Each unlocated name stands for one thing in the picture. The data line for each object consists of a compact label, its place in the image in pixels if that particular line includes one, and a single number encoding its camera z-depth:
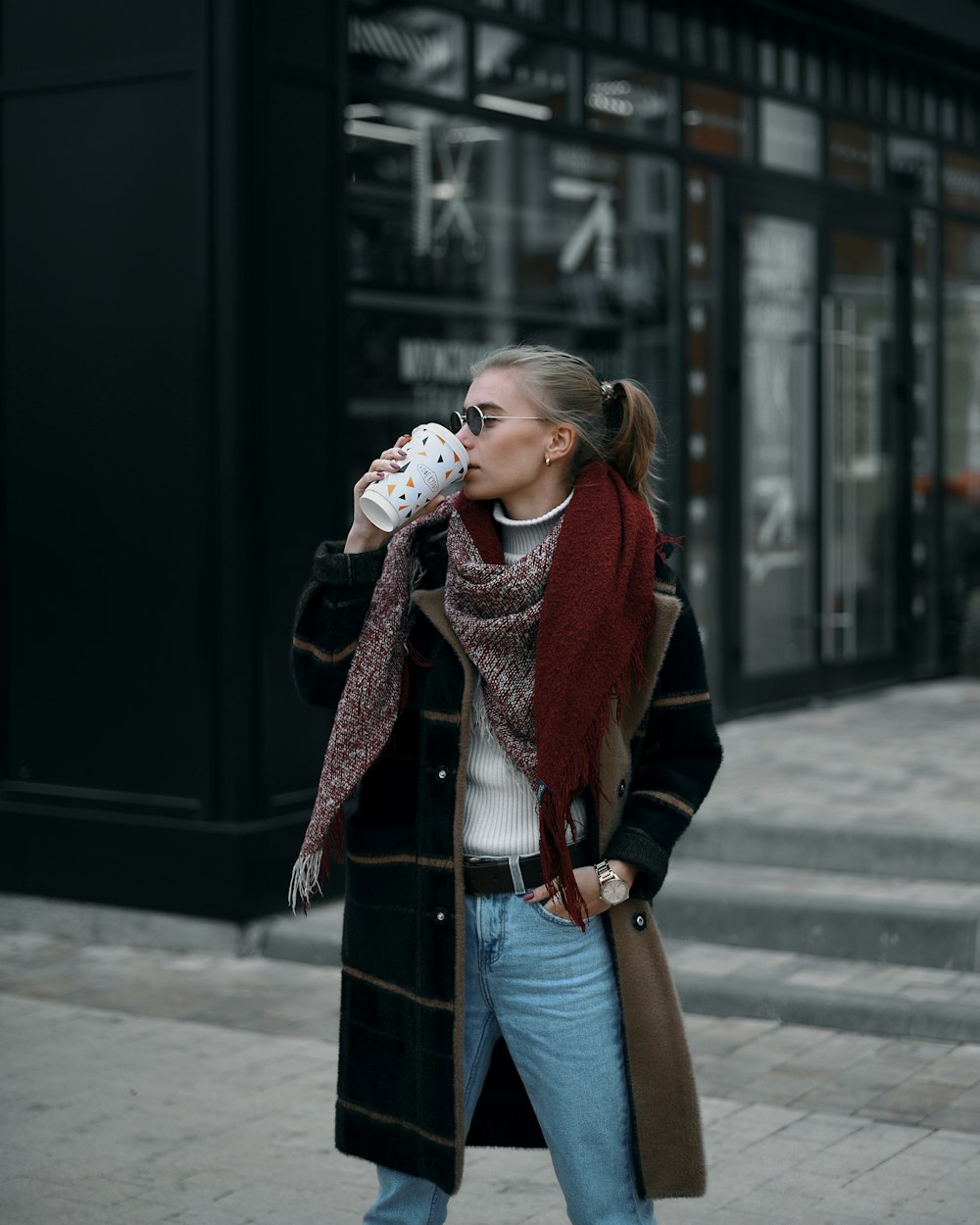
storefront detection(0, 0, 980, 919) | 6.53
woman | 3.02
